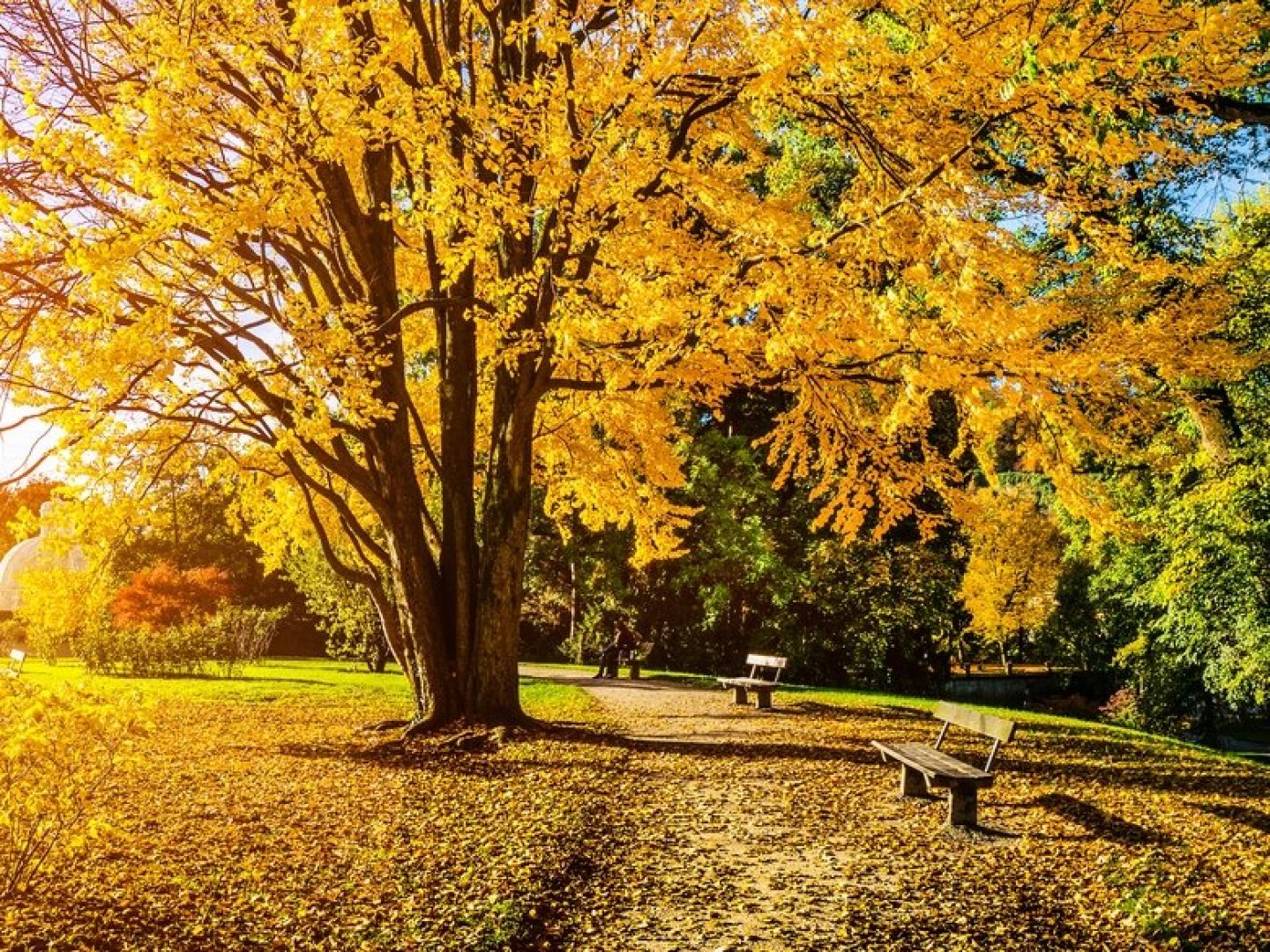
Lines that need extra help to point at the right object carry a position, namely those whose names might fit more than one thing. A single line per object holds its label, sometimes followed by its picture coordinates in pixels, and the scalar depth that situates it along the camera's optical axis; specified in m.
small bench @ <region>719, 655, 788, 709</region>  14.20
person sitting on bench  20.67
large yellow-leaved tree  6.98
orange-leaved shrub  21.92
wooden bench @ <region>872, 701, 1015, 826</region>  6.61
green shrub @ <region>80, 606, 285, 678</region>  20.81
